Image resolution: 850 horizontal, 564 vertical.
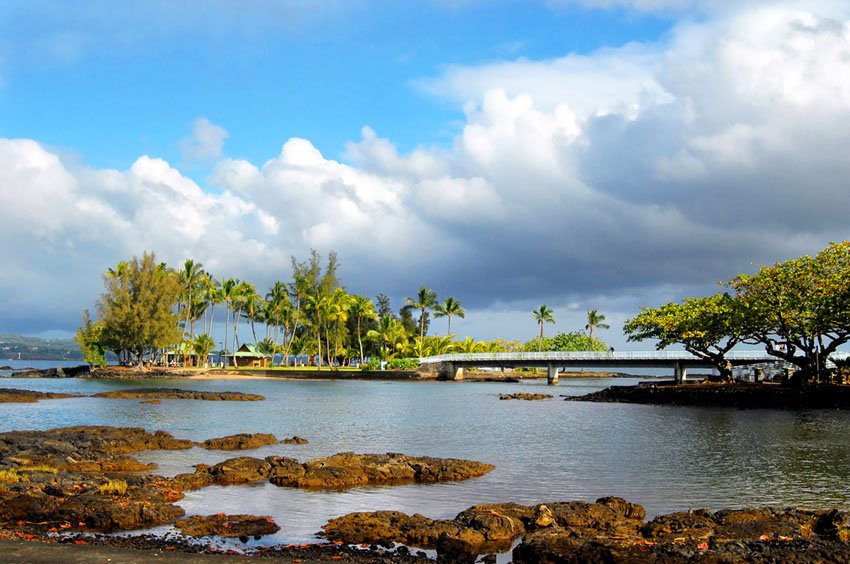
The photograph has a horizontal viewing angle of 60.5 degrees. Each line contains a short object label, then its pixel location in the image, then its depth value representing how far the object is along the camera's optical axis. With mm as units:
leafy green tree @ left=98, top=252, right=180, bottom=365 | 111562
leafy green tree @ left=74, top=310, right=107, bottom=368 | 120175
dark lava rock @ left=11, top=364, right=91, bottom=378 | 118688
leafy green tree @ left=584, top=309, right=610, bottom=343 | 170925
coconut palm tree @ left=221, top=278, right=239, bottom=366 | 124875
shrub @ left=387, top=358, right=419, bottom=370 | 123375
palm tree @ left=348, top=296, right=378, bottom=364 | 129875
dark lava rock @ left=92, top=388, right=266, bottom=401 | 66500
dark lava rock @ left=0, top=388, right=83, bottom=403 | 59438
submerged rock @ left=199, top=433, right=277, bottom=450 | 31906
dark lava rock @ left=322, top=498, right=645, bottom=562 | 15215
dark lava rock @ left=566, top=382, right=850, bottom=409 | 58656
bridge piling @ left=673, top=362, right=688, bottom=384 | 92000
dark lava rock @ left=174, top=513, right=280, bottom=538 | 16156
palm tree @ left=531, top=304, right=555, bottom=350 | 170875
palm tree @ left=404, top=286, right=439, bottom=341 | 138750
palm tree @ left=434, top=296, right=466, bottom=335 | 144000
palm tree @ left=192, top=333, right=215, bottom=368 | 131000
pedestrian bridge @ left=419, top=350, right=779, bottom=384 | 90125
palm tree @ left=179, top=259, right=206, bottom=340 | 124375
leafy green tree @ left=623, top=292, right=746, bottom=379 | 64625
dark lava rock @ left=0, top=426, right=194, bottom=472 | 25328
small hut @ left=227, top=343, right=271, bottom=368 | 140162
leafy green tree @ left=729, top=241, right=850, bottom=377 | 57312
